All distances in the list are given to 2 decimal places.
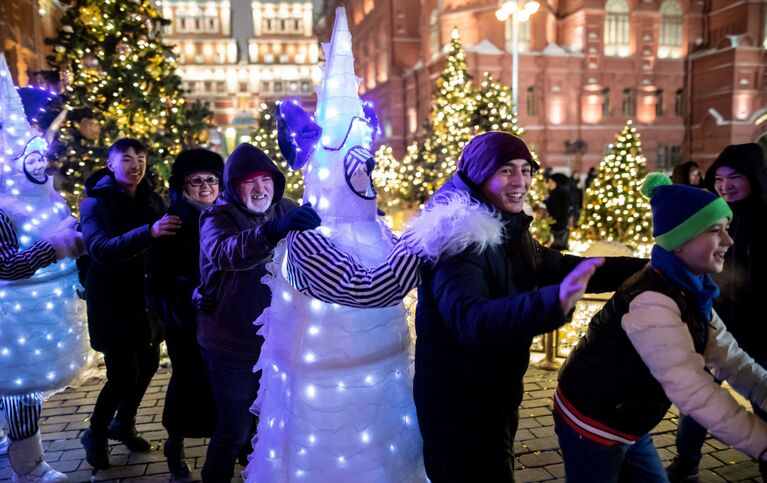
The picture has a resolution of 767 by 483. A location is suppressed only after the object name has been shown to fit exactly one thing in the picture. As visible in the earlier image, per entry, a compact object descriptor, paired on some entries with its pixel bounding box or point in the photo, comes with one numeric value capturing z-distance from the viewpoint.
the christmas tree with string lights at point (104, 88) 8.34
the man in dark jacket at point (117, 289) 3.78
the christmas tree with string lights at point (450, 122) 14.06
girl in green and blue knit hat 1.97
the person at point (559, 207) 12.66
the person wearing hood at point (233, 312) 2.98
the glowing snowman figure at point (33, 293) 3.42
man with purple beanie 2.04
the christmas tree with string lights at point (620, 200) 11.21
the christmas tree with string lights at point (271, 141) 13.18
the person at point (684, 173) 5.71
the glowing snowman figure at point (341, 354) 2.23
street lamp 14.36
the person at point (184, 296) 3.48
